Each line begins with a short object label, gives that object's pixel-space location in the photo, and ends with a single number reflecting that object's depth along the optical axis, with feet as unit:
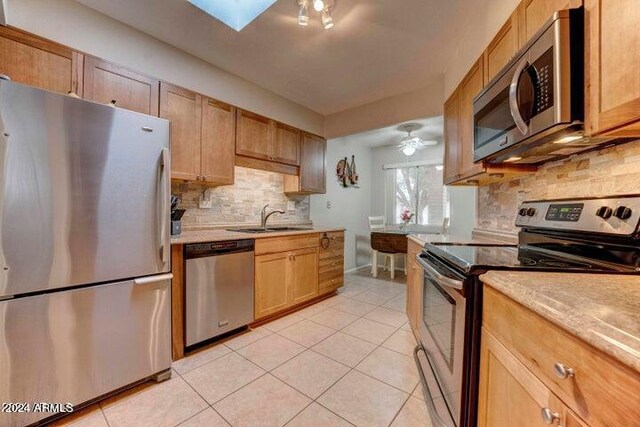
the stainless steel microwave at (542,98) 2.90
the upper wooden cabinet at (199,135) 6.98
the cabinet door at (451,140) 6.61
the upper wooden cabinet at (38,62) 4.86
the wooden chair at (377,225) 15.60
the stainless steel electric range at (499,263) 2.96
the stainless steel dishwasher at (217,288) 6.37
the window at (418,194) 14.90
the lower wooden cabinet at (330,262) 10.34
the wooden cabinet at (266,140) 8.72
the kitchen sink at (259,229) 9.13
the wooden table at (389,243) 13.21
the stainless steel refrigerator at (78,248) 3.89
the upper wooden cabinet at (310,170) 11.04
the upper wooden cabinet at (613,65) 2.35
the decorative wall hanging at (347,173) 14.66
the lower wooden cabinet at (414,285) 6.49
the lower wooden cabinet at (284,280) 8.05
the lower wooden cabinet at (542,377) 1.47
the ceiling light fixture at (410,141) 12.37
